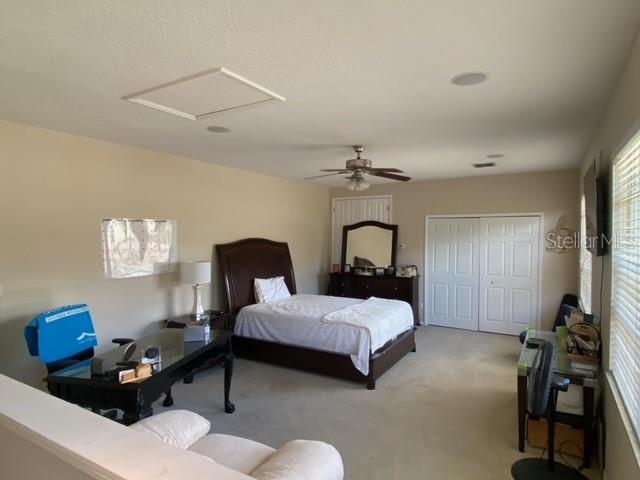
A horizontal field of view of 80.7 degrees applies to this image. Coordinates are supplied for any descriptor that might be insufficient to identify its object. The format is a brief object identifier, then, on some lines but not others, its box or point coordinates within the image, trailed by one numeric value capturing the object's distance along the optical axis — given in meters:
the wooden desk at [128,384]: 2.32
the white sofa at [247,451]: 1.53
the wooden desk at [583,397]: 2.65
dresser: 6.37
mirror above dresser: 6.83
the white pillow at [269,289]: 5.33
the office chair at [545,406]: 2.33
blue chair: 2.74
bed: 4.15
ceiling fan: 3.86
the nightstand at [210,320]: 4.21
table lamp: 4.27
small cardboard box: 2.77
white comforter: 4.05
